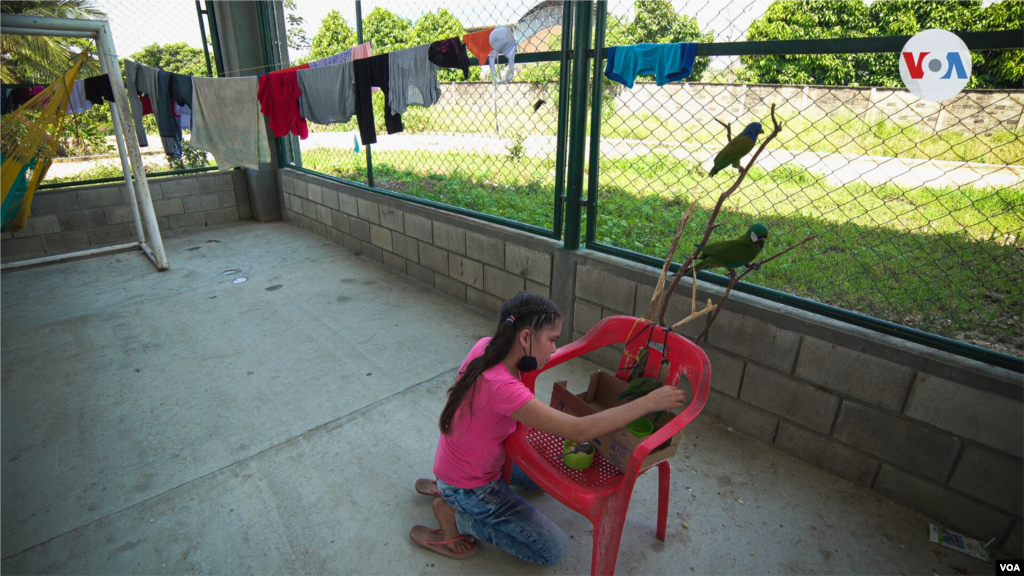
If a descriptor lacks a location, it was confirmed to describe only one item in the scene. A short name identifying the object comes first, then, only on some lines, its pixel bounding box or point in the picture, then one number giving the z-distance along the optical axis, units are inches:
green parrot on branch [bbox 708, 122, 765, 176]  62.5
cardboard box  67.2
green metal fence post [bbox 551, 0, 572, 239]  114.0
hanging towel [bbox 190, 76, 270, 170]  189.5
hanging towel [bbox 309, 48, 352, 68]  169.6
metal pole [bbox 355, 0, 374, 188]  174.7
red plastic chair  63.9
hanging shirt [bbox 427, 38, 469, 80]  123.7
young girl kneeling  60.9
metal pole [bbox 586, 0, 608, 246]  108.1
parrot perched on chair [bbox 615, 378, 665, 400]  69.9
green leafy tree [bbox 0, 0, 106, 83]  351.4
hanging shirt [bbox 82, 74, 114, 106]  191.8
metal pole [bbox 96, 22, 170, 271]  164.6
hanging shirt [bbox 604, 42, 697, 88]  91.7
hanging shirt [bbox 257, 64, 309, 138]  174.9
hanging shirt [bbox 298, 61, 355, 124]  157.8
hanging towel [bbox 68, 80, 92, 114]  197.2
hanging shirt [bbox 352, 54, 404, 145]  144.7
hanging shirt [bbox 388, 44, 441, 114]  132.6
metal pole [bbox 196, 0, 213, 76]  226.8
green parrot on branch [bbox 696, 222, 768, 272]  63.1
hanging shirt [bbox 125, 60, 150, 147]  197.2
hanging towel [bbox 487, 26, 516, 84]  116.0
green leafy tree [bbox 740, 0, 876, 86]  133.6
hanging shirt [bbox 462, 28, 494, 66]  118.5
